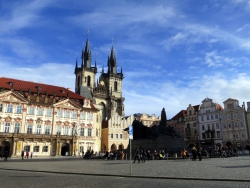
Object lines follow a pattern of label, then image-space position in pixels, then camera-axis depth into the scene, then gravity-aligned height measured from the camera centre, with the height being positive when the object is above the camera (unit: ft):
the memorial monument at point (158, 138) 86.48 +2.56
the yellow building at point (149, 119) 268.21 +29.48
